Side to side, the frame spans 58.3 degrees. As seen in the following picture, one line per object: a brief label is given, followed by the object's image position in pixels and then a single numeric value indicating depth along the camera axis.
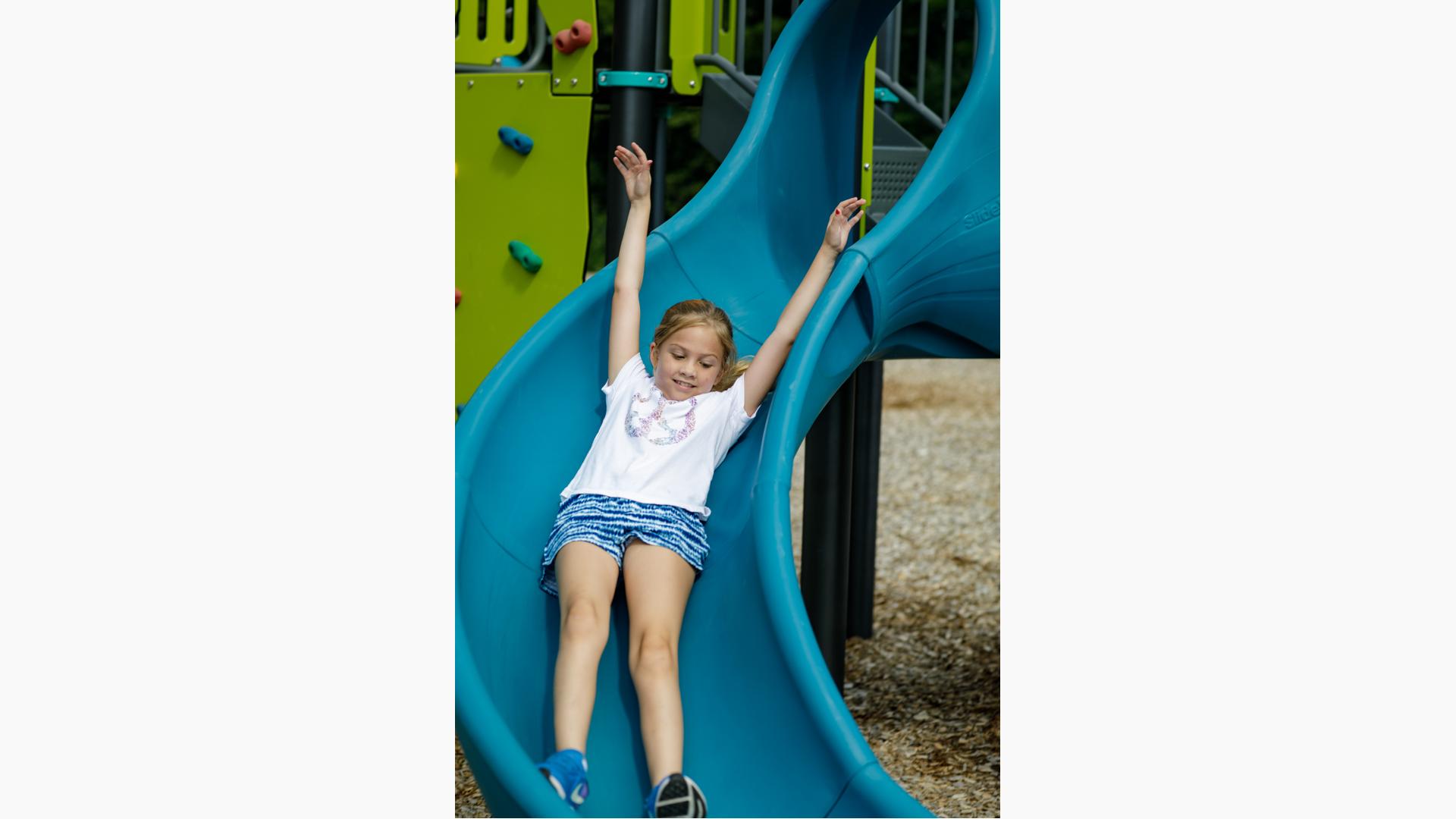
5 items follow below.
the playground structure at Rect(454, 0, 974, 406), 4.58
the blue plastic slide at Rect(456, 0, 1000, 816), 2.69
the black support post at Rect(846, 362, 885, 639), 5.62
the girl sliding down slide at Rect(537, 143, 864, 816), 2.69
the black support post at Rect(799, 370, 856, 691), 4.56
